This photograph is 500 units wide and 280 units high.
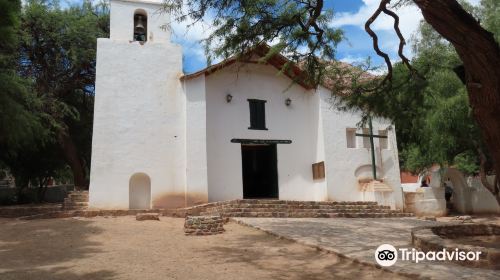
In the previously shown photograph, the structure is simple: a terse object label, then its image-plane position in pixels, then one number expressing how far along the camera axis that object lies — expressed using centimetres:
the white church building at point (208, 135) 1384
